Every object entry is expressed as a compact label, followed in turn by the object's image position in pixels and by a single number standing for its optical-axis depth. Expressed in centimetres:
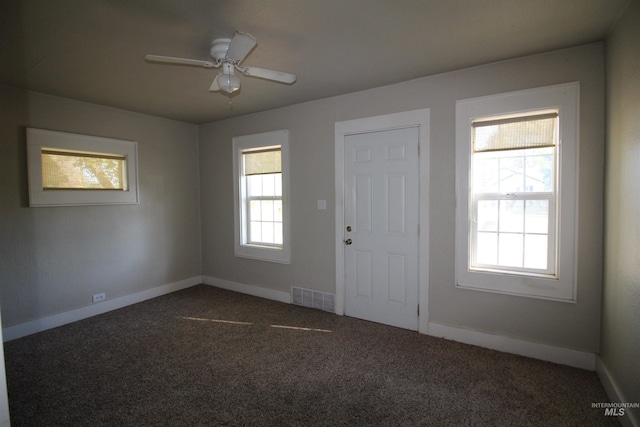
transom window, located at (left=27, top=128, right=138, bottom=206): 330
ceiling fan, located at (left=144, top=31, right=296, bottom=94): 209
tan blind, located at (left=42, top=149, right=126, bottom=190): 343
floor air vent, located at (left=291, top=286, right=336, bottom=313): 375
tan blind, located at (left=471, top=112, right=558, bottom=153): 261
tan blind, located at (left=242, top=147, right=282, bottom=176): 422
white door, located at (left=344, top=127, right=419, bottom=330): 322
